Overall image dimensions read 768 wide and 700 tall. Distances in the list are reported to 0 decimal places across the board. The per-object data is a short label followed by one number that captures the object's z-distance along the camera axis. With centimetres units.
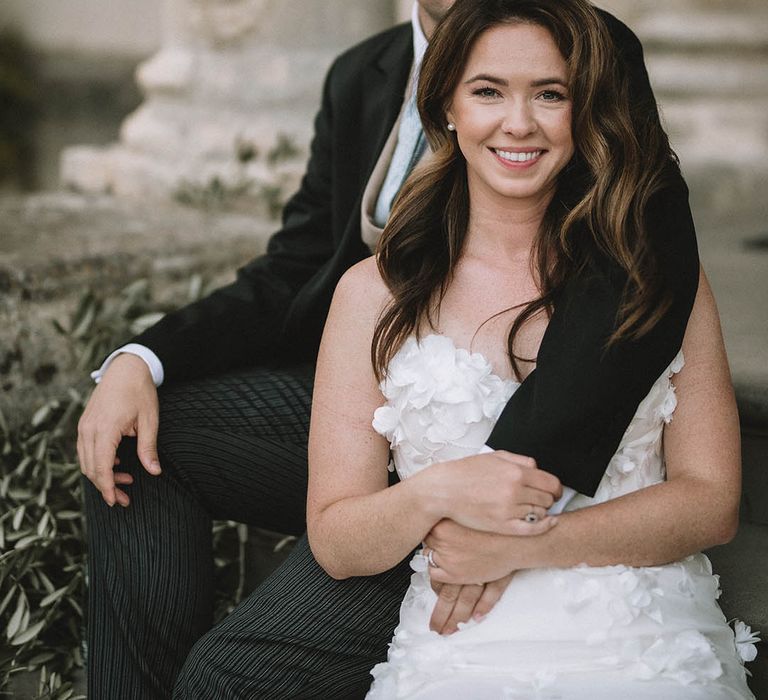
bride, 185
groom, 212
